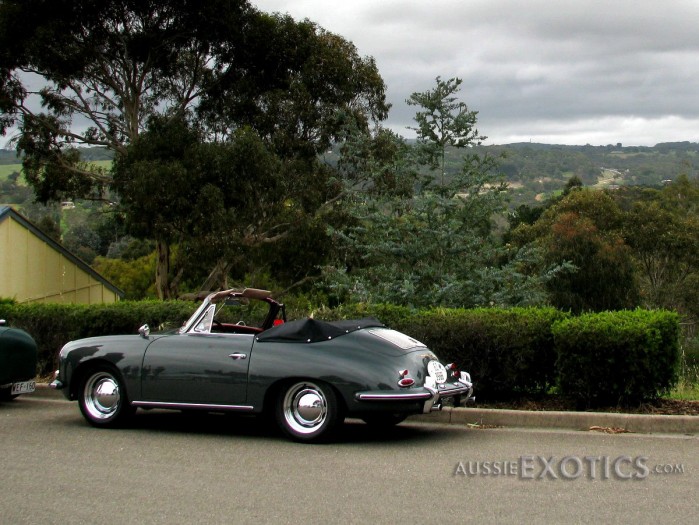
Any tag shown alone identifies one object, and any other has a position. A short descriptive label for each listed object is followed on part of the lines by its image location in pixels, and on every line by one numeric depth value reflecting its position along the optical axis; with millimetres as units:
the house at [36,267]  28469
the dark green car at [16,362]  10795
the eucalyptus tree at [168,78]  33594
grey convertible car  8375
